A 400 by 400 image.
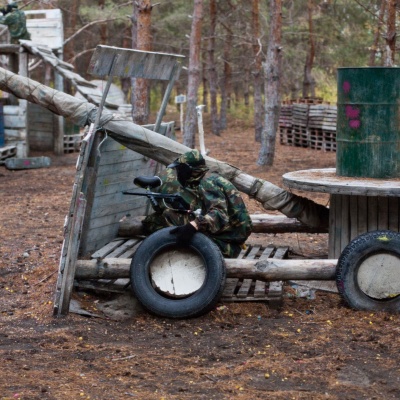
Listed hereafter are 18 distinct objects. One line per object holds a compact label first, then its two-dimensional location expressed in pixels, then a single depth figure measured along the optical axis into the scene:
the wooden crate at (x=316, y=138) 23.67
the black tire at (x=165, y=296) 6.68
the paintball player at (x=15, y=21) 18.73
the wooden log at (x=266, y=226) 8.55
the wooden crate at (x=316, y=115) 23.22
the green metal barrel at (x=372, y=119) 7.38
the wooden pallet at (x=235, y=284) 7.01
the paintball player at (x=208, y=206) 6.99
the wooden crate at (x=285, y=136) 25.96
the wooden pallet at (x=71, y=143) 21.75
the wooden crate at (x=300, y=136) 24.69
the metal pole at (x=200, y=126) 11.80
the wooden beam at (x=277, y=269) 6.93
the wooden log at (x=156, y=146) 7.75
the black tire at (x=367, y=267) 6.80
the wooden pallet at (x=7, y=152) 18.09
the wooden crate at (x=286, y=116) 25.72
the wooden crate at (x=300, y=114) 23.98
